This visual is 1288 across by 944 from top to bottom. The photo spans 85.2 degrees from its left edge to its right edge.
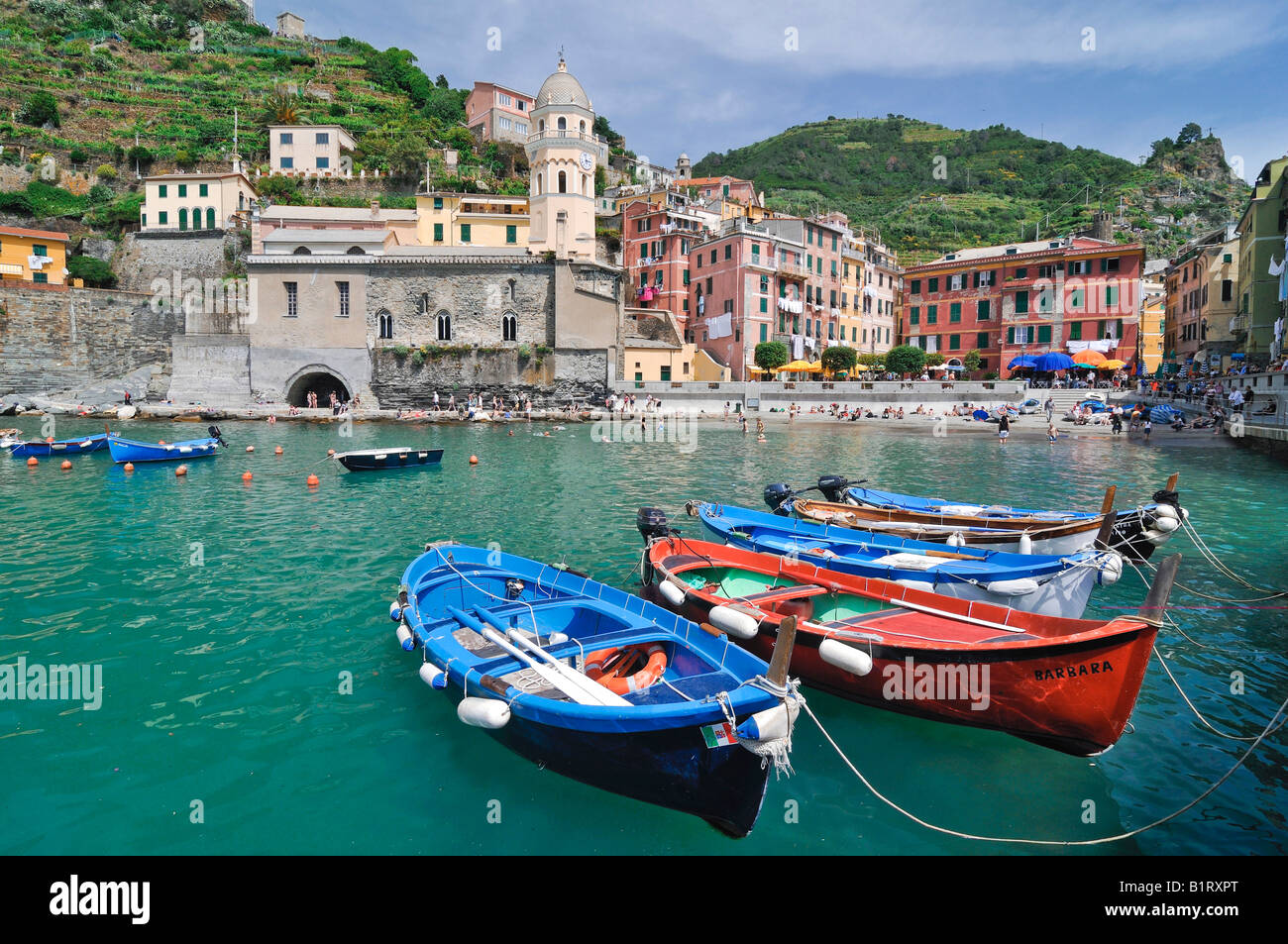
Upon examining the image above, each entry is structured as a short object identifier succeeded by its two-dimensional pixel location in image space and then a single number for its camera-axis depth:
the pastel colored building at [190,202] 53.44
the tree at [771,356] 48.69
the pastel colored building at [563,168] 49.69
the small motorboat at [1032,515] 10.77
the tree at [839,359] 49.66
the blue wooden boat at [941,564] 8.59
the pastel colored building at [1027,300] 46.34
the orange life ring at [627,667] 6.41
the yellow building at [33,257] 46.09
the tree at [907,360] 49.47
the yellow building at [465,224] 55.50
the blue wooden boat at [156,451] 23.59
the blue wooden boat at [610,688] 4.85
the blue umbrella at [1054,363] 41.50
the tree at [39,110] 63.69
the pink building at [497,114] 75.12
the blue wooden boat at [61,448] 25.02
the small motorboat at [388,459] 23.38
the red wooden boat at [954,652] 5.79
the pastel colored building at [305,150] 64.25
